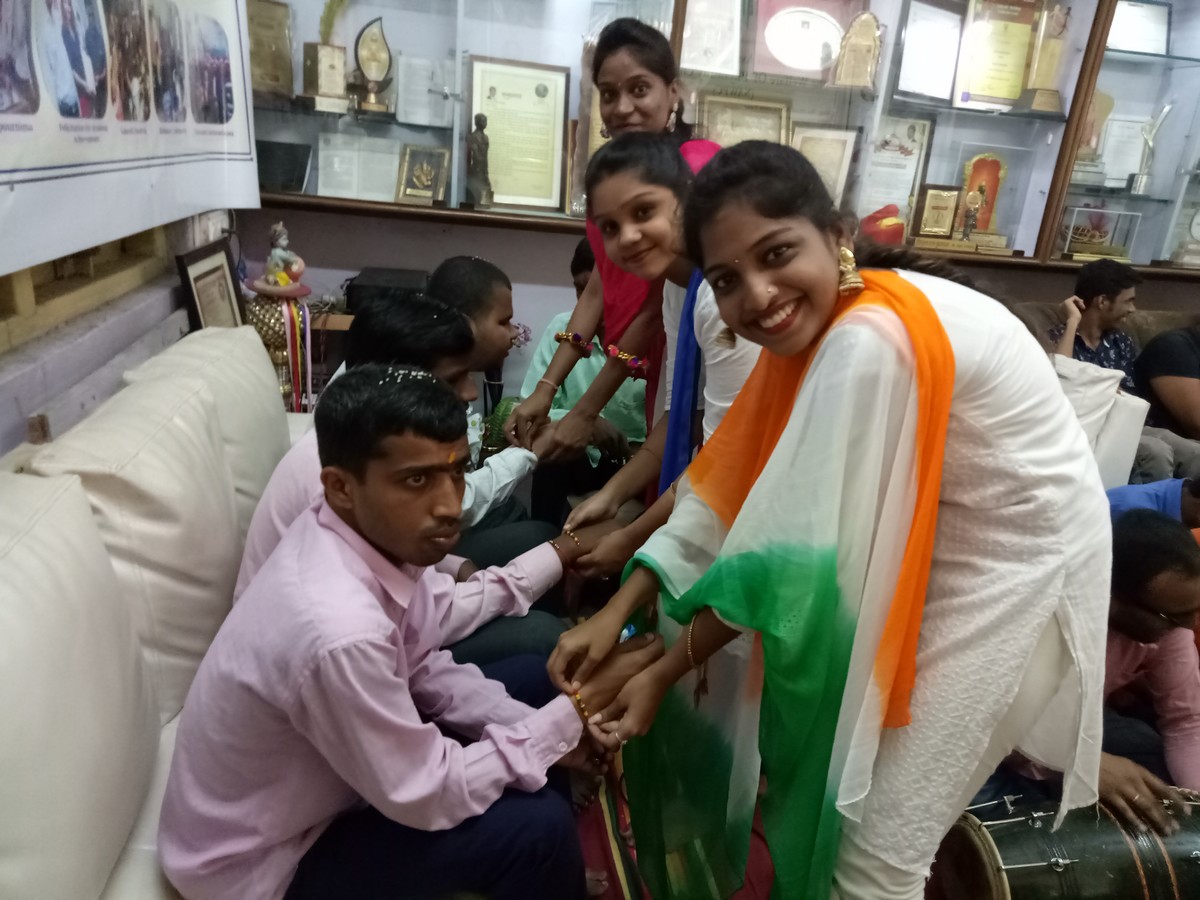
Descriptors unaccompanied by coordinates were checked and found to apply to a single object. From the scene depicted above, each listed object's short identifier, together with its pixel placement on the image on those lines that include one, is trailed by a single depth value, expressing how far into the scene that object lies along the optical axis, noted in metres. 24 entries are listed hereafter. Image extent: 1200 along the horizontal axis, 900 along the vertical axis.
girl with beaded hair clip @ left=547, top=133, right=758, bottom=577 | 1.30
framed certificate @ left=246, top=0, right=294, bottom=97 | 2.60
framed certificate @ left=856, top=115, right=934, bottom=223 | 3.17
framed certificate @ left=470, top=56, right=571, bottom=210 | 2.83
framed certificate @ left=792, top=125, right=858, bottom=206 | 3.10
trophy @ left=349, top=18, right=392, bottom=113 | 2.75
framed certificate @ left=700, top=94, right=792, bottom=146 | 2.99
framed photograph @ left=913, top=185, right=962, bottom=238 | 3.26
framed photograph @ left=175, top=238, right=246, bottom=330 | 2.07
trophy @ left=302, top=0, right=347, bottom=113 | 2.71
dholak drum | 1.23
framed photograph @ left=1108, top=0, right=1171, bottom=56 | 3.24
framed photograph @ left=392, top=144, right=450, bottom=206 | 2.86
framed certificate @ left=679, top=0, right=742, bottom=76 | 2.87
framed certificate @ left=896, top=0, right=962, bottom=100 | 3.05
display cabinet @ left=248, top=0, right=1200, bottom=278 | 2.79
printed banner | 1.17
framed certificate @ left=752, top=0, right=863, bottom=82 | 2.94
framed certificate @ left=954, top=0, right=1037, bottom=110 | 3.10
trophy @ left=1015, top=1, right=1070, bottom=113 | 3.10
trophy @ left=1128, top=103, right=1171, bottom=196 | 3.40
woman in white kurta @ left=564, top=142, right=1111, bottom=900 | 0.87
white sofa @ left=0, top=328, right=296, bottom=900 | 0.79
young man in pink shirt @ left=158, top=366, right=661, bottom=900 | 0.89
